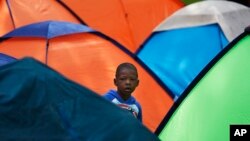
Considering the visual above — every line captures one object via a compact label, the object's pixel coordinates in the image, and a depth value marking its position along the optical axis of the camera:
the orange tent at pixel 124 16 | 13.03
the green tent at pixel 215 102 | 6.36
